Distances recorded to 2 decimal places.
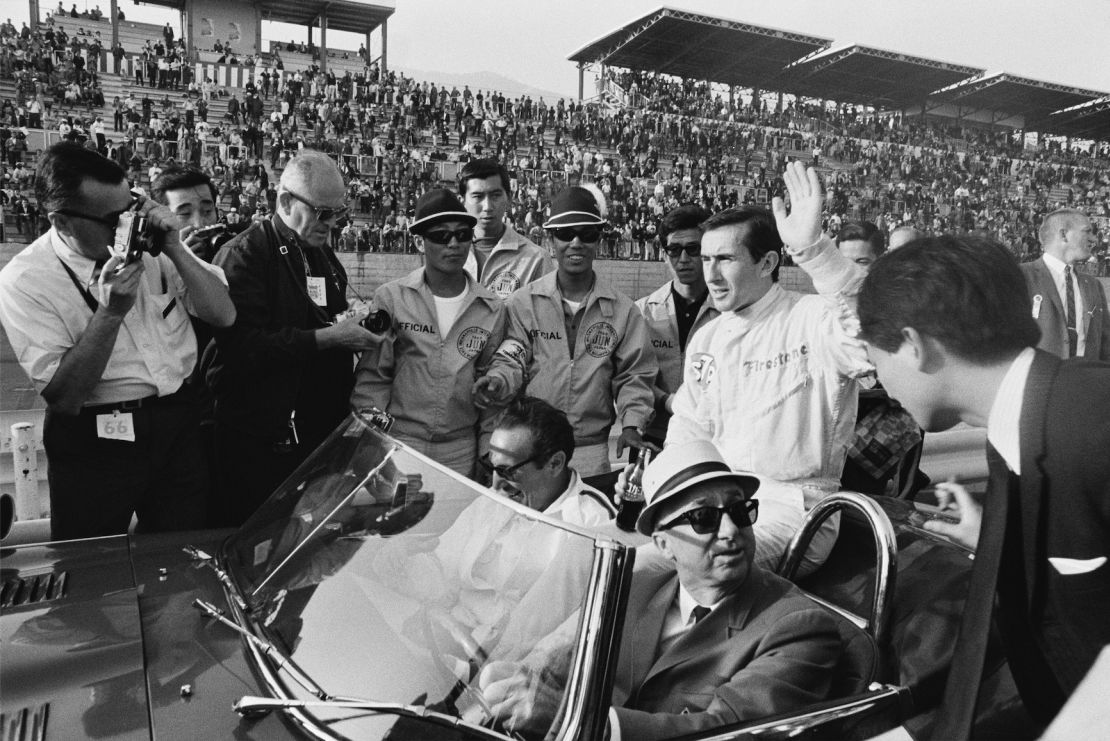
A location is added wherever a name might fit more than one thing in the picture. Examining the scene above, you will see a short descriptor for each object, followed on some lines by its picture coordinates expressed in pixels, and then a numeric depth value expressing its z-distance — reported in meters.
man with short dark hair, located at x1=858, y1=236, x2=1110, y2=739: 1.32
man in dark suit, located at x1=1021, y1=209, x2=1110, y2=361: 5.77
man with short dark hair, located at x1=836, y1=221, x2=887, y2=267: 4.69
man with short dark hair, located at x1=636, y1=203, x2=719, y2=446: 4.16
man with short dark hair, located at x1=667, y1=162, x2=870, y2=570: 2.61
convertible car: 1.44
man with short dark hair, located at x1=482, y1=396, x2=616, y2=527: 2.50
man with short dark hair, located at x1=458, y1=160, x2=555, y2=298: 4.57
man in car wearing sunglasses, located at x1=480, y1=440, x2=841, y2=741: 1.66
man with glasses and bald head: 3.28
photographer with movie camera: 2.72
